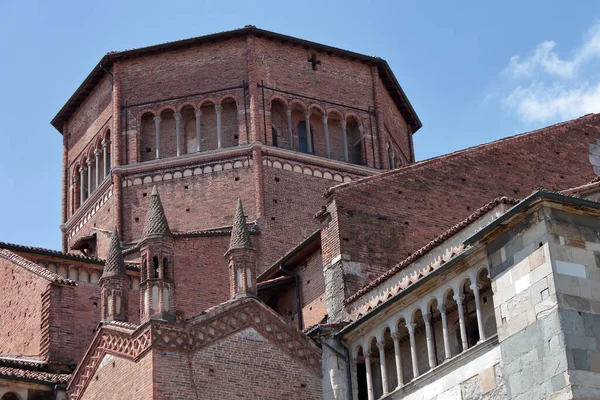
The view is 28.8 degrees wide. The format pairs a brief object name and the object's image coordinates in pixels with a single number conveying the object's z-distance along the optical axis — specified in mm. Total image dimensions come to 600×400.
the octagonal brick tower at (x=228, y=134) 29672
